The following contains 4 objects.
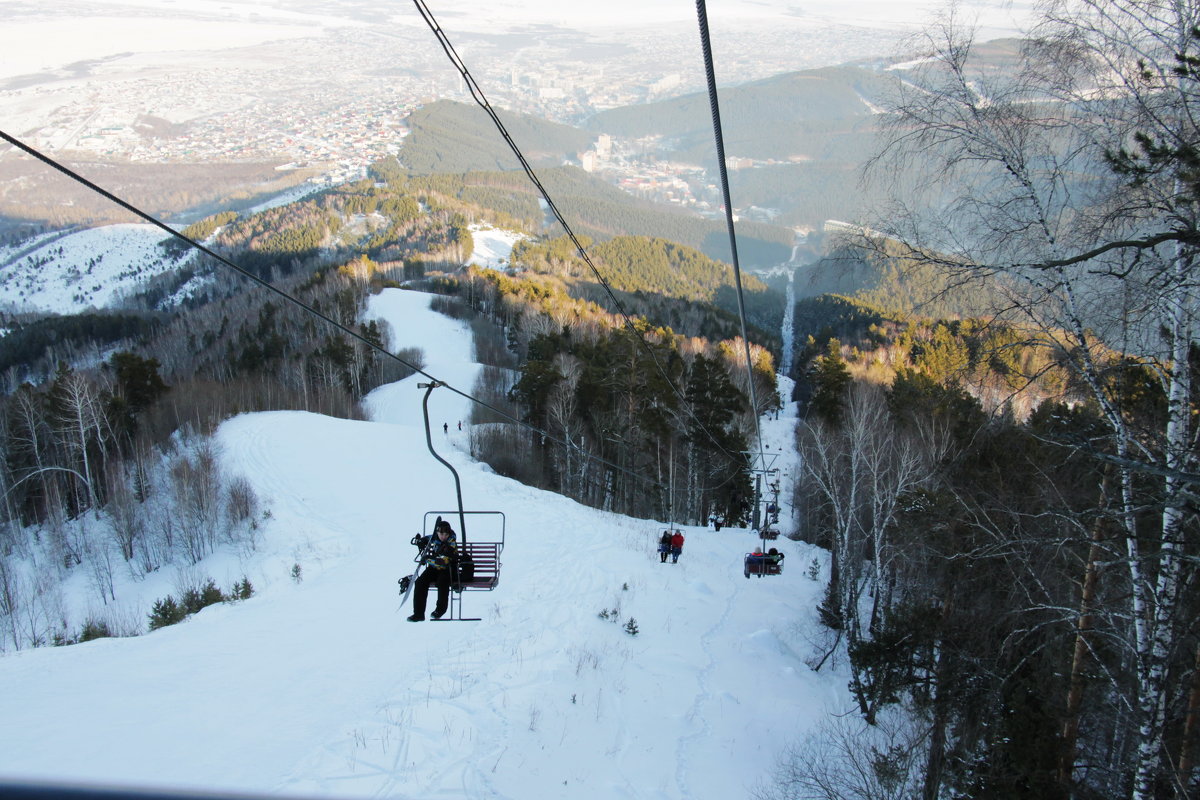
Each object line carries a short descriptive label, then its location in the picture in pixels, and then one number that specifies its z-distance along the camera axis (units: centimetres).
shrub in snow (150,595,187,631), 1772
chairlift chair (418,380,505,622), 991
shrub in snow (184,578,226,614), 1884
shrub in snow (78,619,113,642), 1720
